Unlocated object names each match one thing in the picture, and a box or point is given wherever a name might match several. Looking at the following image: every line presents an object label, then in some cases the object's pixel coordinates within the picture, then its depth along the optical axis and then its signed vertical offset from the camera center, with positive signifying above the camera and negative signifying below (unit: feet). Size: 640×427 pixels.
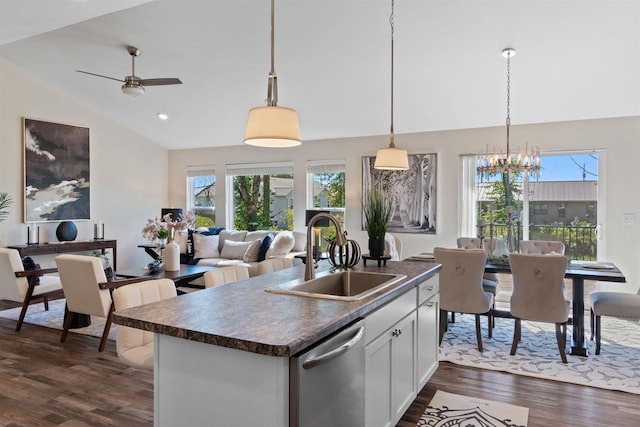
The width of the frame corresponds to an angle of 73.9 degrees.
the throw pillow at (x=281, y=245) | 21.08 -1.73
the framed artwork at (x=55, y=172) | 20.42 +1.89
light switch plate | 16.60 -0.26
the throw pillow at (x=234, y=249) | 22.41 -2.09
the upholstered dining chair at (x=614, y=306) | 11.87 -2.67
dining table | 11.79 -2.21
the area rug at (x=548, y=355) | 10.76 -4.12
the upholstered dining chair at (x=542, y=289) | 11.53 -2.15
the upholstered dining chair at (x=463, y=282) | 12.46 -2.12
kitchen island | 4.43 -1.53
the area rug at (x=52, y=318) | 14.62 -4.14
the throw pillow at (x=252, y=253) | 21.40 -2.15
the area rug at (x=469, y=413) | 8.45 -4.20
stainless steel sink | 7.32 -1.37
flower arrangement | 16.84 -0.73
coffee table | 14.98 -2.32
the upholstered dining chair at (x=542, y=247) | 15.57 -1.31
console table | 19.25 -1.83
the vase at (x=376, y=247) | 9.95 -0.86
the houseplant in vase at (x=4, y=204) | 19.15 +0.22
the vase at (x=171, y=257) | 16.16 -1.81
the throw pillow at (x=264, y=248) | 21.45 -1.90
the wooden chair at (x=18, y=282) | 14.42 -2.50
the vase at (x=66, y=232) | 20.92 -1.12
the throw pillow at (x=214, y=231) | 24.40 -1.21
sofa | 21.26 -1.86
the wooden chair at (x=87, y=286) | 12.41 -2.28
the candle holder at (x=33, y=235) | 20.06 -1.24
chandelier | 13.64 +1.58
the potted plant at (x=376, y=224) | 9.94 -0.31
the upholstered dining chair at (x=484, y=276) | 14.37 -2.48
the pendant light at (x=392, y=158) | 10.57 +1.32
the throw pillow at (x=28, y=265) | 15.06 -1.98
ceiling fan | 14.70 +4.42
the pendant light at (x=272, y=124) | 6.50 +1.34
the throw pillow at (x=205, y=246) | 22.94 -1.96
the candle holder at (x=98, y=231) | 22.71 -1.16
